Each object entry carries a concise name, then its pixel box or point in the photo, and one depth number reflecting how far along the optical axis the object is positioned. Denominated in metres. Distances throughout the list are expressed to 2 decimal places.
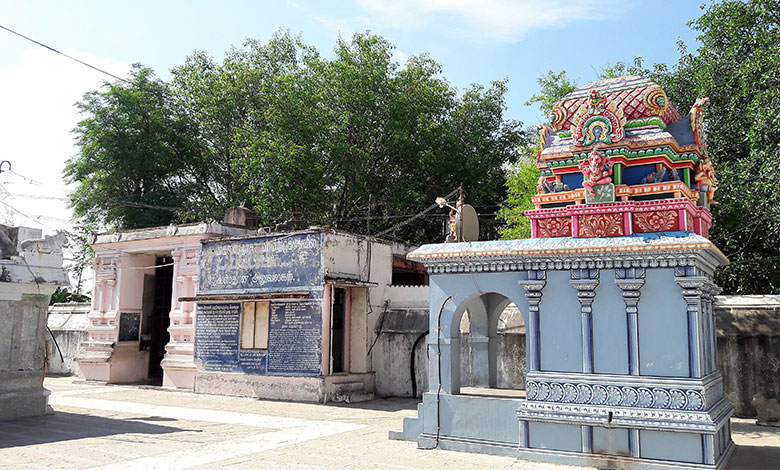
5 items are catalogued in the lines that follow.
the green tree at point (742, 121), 16.47
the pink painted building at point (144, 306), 17.80
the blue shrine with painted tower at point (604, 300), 7.35
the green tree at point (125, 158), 26.45
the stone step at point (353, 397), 14.88
